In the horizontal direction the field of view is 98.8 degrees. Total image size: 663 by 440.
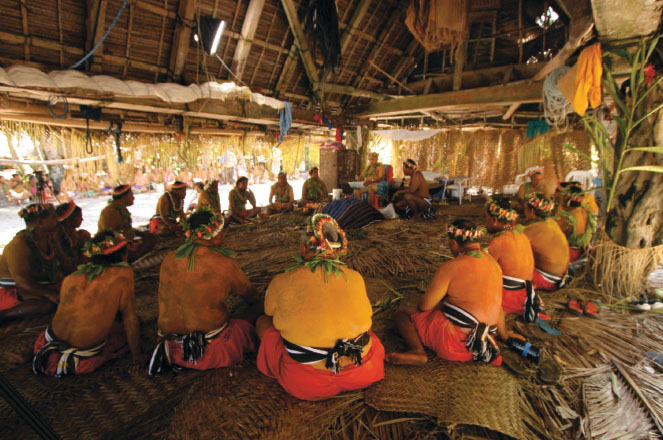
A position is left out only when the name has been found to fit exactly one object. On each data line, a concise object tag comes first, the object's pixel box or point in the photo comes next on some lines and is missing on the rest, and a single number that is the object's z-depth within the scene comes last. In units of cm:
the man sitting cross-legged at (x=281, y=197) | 775
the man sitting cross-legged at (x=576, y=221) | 401
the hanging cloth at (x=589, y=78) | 307
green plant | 288
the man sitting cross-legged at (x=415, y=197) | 670
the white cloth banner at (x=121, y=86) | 363
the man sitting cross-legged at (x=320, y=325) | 174
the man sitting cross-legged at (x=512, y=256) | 265
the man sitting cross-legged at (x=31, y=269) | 286
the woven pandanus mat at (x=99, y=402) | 173
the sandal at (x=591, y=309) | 287
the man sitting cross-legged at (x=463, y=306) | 209
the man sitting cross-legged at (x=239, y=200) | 689
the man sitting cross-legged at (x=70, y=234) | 332
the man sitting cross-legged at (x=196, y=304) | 205
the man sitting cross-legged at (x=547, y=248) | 313
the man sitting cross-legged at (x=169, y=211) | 571
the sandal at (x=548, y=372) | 203
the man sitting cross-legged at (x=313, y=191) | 791
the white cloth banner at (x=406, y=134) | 933
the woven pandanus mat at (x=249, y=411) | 167
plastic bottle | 221
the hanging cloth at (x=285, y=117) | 684
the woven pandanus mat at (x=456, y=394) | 170
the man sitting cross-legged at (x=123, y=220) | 442
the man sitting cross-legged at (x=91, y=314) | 200
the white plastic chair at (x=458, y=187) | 888
